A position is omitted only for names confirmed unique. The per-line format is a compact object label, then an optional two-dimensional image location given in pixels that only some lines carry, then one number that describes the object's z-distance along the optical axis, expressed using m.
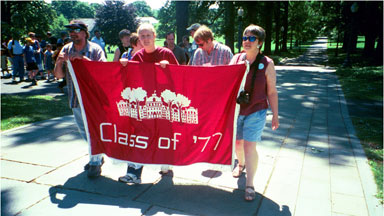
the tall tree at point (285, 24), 40.01
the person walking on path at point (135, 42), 4.82
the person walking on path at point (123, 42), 6.24
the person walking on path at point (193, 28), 5.81
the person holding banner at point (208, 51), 4.17
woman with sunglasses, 3.24
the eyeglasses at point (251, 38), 3.18
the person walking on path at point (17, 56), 12.27
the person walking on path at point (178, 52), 6.25
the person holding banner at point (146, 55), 3.55
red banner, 3.40
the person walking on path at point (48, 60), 12.94
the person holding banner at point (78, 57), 3.76
